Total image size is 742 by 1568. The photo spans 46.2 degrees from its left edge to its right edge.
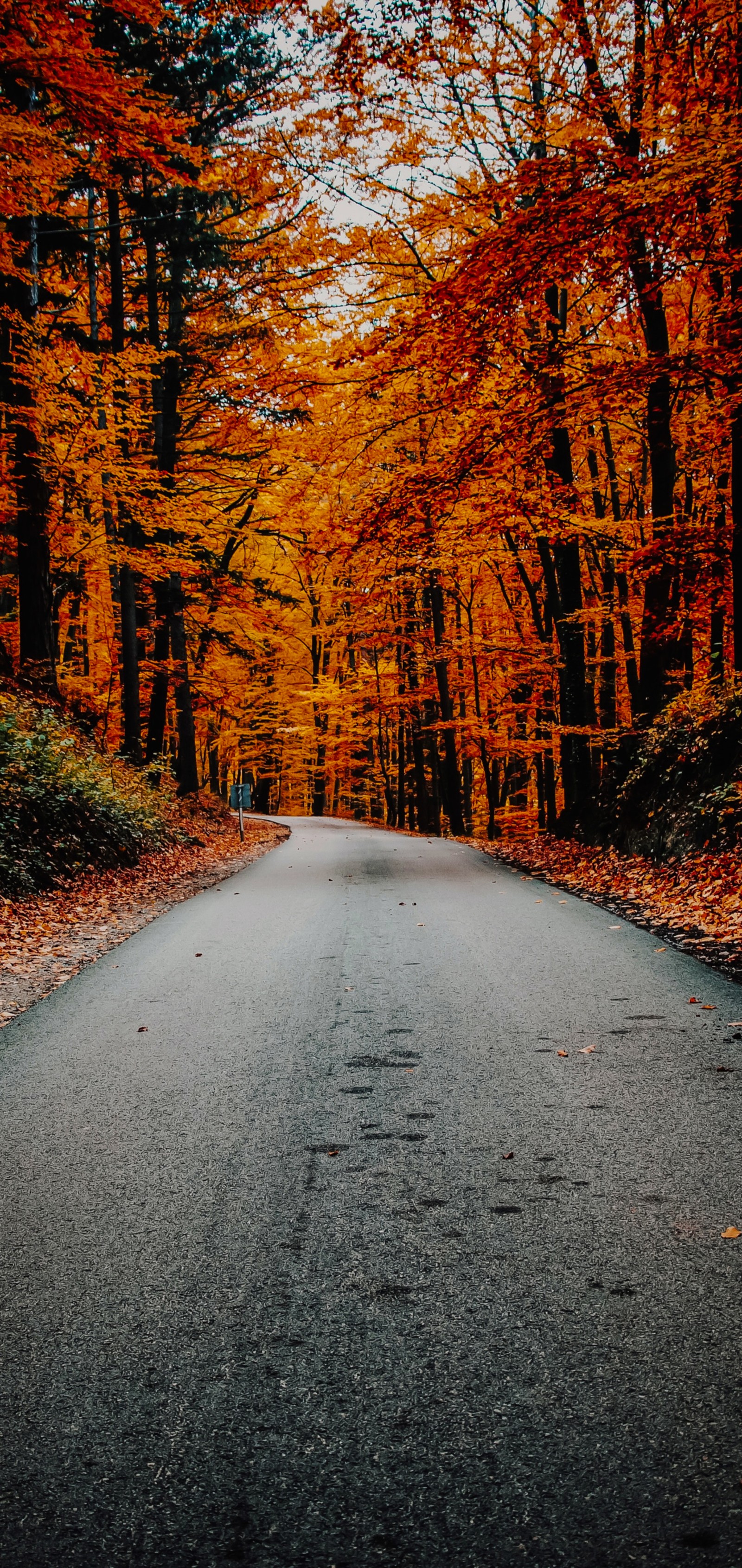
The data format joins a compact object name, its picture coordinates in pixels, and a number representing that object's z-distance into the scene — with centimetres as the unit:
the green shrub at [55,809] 997
